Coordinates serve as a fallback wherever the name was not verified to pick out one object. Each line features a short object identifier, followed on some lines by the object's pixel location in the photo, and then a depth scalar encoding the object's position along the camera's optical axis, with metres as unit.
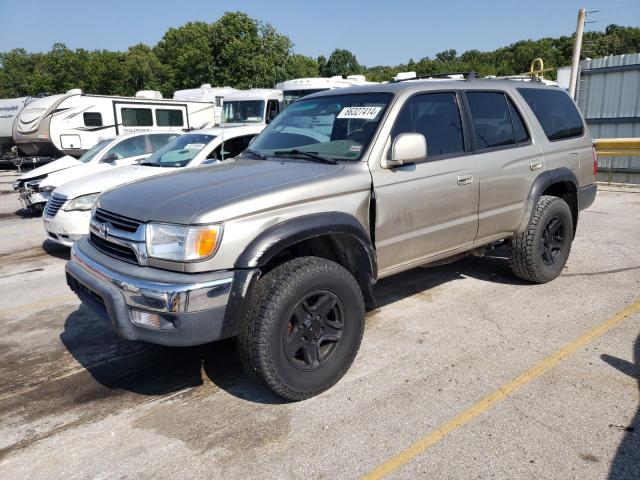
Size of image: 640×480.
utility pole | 13.45
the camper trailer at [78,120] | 16.92
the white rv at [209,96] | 20.42
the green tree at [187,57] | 38.97
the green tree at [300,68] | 44.32
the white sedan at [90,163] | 8.87
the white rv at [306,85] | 16.56
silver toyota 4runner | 2.71
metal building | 13.28
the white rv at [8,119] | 20.73
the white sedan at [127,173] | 6.46
